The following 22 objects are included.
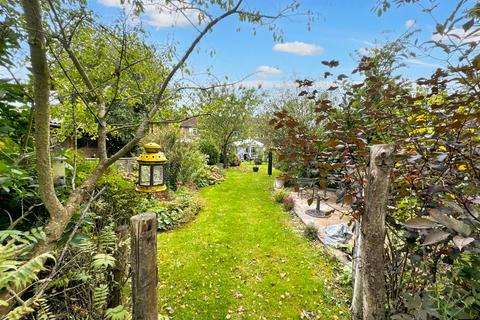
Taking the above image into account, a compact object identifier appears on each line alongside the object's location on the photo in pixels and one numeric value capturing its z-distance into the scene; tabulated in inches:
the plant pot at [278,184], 378.9
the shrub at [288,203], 278.8
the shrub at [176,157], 332.8
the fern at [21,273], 40.9
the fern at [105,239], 78.1
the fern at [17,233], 47.8
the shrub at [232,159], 675.1
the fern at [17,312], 43.7
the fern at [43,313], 56.4
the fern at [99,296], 71.5
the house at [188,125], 416.8
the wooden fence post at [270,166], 526.9
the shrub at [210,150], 552.4
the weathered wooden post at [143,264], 54.9
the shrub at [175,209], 218.7
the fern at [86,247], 67.4
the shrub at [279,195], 309.0
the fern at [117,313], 66.1
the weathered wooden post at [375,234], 55.6
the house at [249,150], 705.5
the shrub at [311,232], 198.8
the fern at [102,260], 64.7
